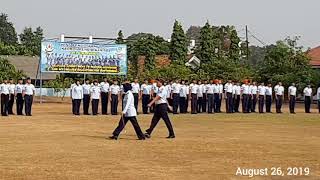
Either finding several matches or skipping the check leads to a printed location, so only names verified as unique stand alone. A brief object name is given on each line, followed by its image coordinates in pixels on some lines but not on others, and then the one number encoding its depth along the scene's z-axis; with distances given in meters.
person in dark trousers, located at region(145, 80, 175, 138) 15.80
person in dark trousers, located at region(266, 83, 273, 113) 29.95
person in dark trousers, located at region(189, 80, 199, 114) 28.52
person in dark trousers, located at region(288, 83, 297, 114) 30.06
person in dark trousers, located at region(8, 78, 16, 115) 25.83
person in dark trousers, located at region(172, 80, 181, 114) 28.00
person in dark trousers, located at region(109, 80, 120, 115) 26.52
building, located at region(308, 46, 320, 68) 54.03
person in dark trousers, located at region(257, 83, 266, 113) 29.59
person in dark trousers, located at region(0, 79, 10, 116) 25.42
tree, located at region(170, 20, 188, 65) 61.00
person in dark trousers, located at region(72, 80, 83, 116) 26.62
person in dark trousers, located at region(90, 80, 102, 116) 26.46
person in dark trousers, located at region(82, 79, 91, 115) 26.81
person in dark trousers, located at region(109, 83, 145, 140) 15.28
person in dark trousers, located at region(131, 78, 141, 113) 26.66
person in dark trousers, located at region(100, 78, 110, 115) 26.98
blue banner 38.22
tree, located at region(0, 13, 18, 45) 104.94
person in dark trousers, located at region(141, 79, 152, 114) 27.45
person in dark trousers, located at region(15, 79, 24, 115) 25.78
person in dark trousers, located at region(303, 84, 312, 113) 30.69
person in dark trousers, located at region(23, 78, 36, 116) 25.47
